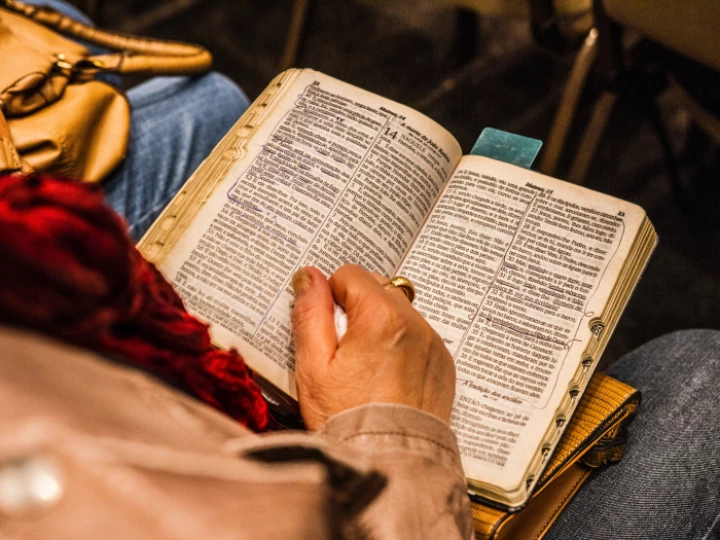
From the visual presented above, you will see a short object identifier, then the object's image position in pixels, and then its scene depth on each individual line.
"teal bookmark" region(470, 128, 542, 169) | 0.67
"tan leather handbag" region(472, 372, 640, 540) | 0.53
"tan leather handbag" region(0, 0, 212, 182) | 0.63
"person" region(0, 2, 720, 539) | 0.24
